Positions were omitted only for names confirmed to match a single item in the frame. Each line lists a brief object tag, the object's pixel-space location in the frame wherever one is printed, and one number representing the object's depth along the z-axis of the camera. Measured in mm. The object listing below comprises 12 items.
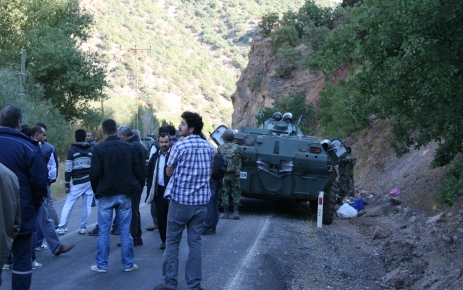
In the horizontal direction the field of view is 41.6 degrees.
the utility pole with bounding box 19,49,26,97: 24966
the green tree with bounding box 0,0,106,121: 31766
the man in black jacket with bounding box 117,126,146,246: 9234
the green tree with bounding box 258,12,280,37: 48044
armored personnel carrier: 13469
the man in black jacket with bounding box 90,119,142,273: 7688
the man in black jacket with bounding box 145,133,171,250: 8922
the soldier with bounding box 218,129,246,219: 12508
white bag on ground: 15743
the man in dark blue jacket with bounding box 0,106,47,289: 5797
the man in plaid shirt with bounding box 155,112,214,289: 6688
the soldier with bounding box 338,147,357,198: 17281
